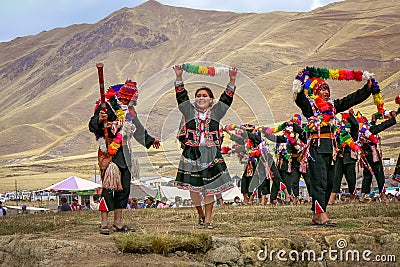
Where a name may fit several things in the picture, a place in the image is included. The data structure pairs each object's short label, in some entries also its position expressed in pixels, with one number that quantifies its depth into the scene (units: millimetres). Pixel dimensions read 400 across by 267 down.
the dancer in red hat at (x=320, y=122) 8820
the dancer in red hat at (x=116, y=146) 8062
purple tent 25969
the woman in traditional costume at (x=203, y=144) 8789
